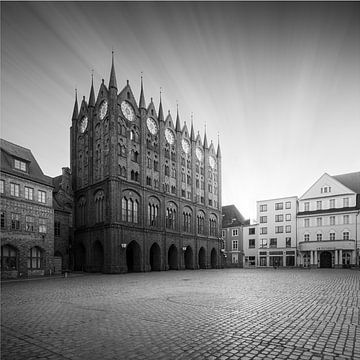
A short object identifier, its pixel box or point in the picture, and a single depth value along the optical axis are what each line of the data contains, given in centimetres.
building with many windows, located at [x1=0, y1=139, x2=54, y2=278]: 3359
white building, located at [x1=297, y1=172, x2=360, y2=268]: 6059
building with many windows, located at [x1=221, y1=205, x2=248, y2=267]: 7938
